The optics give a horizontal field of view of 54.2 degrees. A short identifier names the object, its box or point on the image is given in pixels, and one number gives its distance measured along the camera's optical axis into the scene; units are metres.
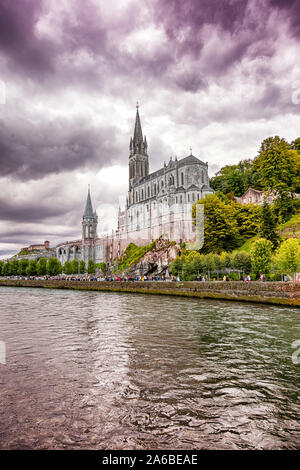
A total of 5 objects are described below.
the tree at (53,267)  88.12
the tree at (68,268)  91.25
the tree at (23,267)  97.31
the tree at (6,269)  103.76
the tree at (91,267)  91.25
